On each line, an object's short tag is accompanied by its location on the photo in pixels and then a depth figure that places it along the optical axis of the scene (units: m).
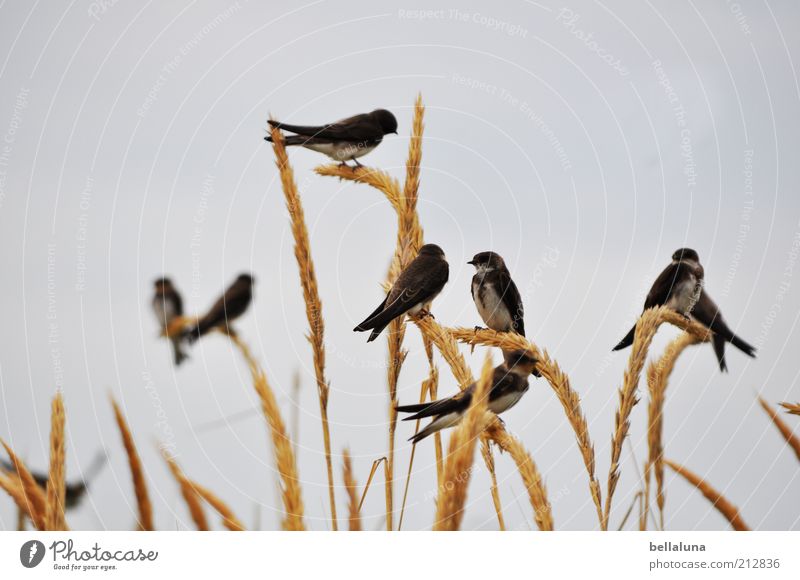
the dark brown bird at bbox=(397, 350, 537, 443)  4.99
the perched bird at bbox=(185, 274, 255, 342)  7.41
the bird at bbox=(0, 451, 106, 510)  5.80
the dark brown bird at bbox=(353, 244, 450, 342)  6.20
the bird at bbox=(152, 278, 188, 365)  11.81
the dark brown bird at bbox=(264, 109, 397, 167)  7.21
